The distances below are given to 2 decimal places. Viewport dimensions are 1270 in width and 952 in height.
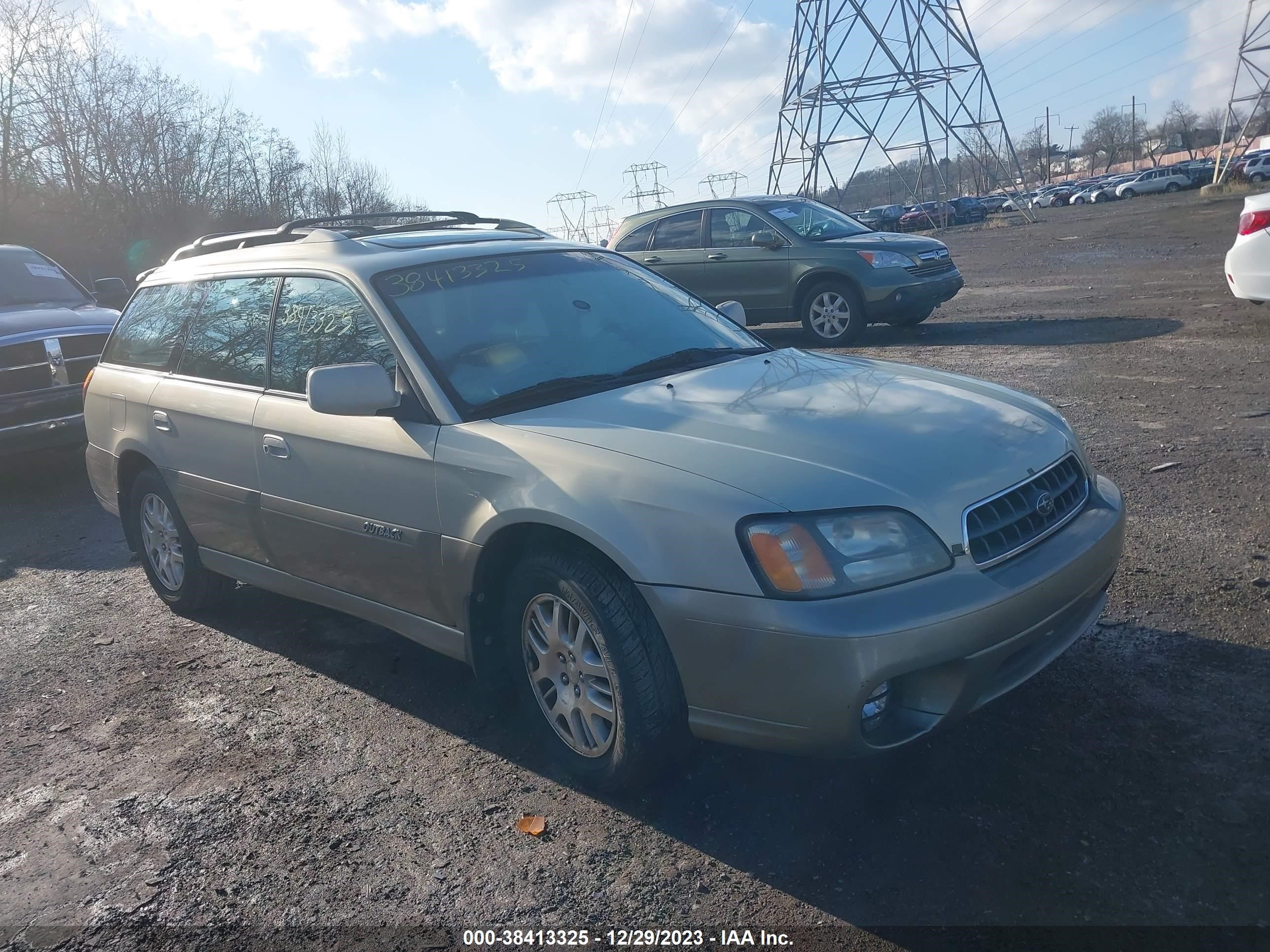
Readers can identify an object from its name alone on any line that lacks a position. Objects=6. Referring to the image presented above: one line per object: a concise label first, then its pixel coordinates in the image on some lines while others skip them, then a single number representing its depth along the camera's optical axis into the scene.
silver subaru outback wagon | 2.68
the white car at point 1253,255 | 8.69
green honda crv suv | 11.28
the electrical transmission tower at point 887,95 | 34.31
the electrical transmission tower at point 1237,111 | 40.44
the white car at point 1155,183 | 57.88
